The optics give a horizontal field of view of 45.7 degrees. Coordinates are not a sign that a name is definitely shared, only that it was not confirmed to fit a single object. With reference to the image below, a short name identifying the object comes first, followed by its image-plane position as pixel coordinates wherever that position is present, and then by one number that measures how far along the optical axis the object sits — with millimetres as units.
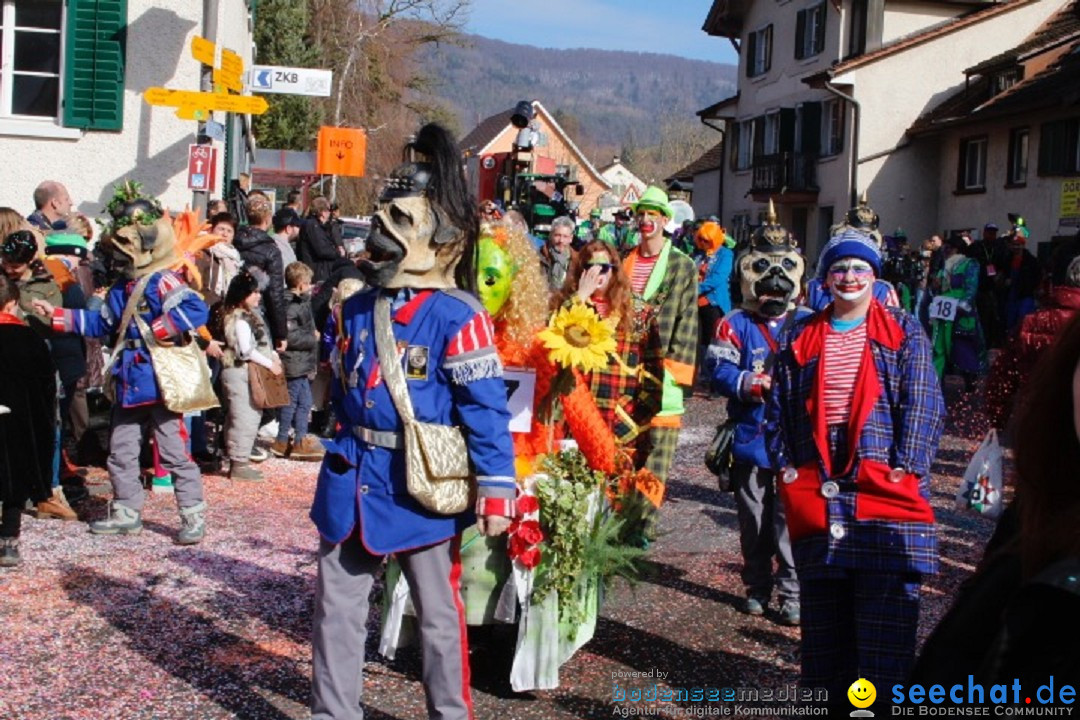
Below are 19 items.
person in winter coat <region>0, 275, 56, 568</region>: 6453
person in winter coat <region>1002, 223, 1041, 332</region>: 15461
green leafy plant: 4969
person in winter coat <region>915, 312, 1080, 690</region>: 1716
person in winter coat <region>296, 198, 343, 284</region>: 13320
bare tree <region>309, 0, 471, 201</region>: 38062
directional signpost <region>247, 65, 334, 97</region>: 13531
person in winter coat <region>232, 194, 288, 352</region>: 9883
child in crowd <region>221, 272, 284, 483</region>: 9180
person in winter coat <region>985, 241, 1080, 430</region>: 5673
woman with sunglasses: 6160
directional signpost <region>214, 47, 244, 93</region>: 11734
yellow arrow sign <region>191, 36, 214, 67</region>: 11164
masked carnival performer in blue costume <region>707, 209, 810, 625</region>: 6117
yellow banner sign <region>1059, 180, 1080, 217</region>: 22156
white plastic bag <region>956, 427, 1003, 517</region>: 5277
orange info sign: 17531
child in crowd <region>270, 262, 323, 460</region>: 10117
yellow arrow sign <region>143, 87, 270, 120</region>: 11109
